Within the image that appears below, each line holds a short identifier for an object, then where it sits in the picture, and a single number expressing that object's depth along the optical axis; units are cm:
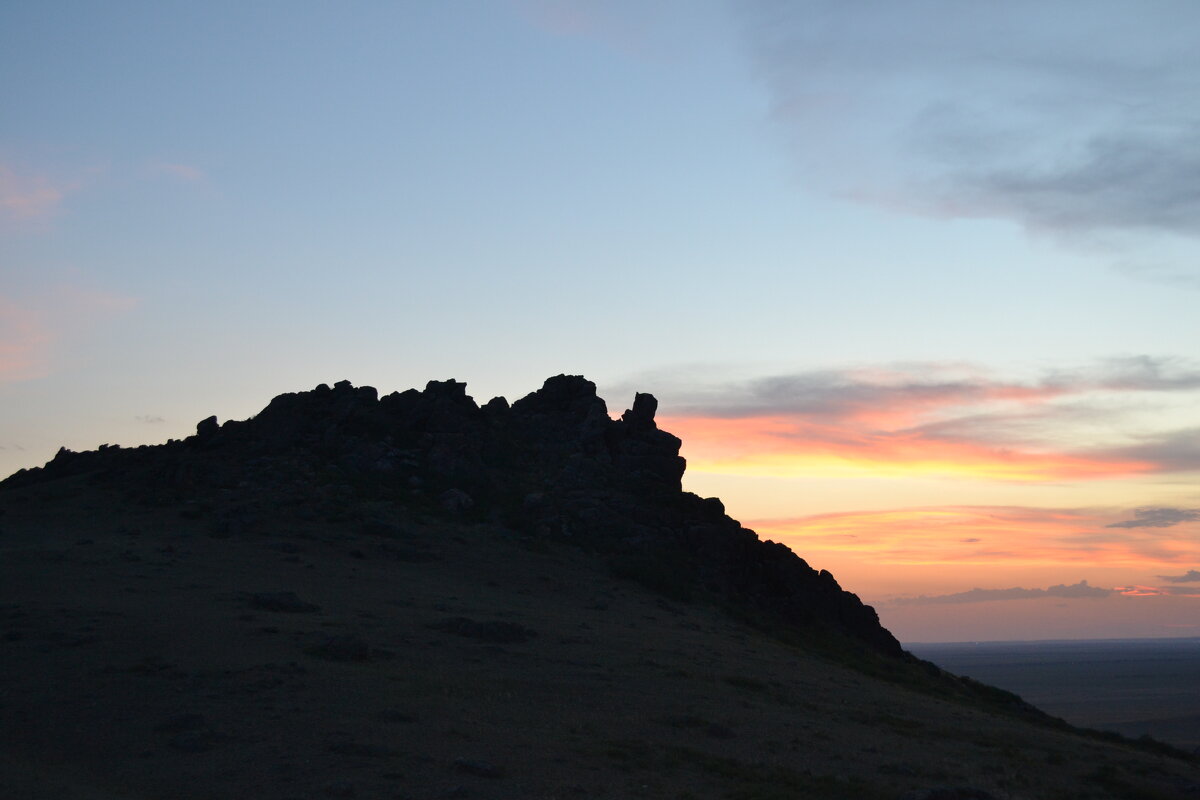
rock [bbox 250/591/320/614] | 4181
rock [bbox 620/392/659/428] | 8188
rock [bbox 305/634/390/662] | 3588
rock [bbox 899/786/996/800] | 2777
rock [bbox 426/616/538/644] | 4156
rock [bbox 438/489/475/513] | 6625
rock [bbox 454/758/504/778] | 2667
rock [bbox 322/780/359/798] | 2452
